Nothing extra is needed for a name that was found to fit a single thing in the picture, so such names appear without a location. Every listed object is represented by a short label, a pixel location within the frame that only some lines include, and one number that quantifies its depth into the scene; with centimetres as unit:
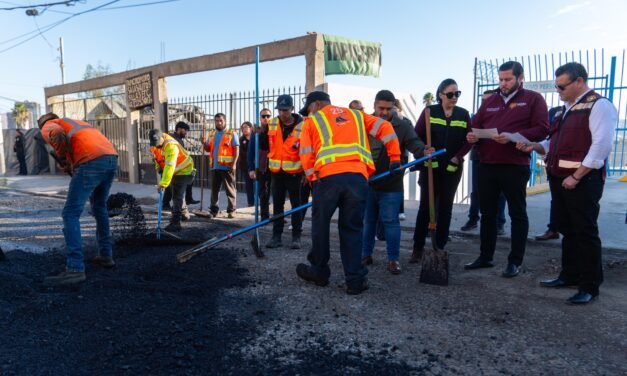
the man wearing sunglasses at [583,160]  352
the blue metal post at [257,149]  587
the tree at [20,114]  3099
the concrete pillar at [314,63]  939
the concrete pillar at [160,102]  1321
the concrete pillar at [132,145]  1421
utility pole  3556
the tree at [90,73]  4050
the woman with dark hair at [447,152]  465
